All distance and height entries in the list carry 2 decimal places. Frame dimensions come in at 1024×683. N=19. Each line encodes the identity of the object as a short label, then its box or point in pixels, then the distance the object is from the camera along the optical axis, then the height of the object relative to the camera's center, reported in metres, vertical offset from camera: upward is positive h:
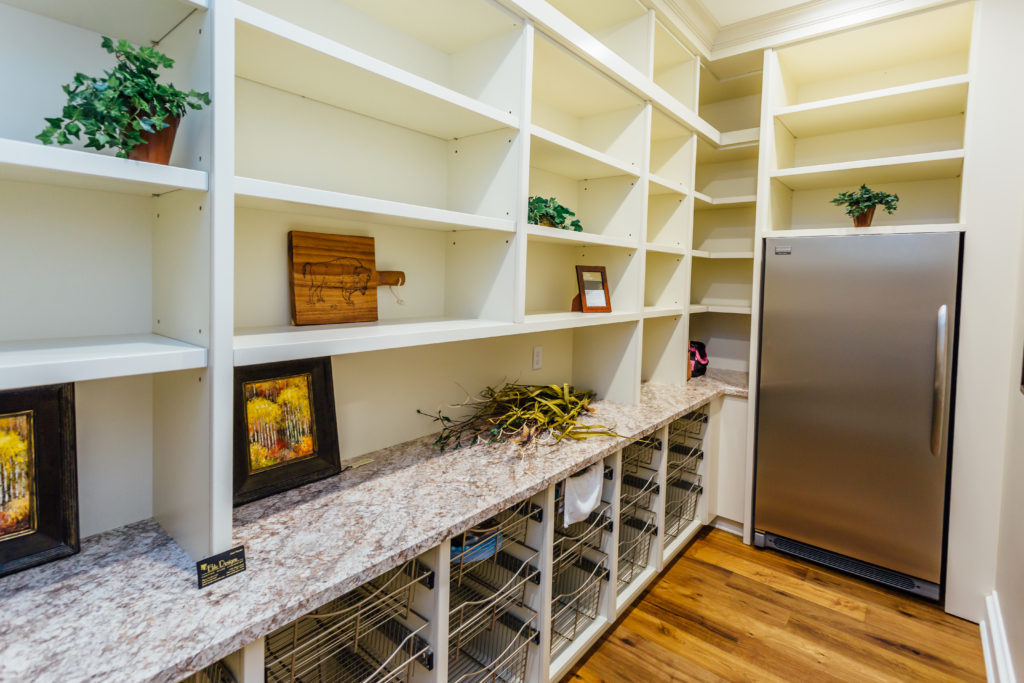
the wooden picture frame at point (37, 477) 0.96 -0.31
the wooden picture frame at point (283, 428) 1.30 -0.30
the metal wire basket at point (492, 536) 1.45 -0.64
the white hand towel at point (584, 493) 1.76 -0.59
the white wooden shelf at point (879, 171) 2.28 +0.73
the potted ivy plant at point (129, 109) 0.85 +0.33
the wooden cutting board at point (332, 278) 1.46 +0.11
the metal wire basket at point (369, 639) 1.21 -0.84
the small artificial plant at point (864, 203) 2.39 +0.56
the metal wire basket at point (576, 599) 1.90 -1.07
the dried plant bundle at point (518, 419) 1.87 -0.37
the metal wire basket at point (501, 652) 1.62 -1.08
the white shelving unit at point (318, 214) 0.99 +0.24
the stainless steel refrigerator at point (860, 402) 2.23 -0.34
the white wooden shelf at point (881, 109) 2.26 +1.03
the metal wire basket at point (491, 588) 1.62 -0.87
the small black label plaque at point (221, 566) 0.97 -0.48
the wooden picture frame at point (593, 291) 2.29 +0.13
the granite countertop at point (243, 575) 0.81 -0.50
